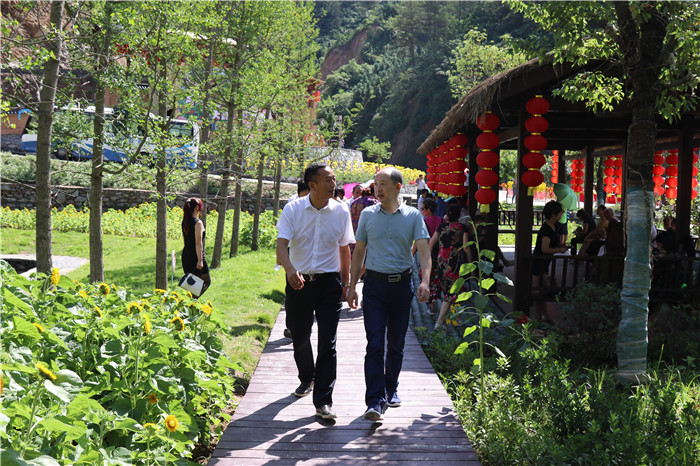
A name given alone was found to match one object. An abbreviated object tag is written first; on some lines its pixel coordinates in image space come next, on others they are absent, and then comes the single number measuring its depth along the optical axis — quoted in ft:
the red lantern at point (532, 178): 25.36
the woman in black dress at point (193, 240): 23.12
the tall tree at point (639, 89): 16.53
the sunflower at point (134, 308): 11.67
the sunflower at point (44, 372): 6.59
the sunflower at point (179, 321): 12.40
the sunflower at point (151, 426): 8.52
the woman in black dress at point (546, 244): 26.05
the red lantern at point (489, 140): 28.27
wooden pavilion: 23.61
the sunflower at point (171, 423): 7.98
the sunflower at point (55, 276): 11.84
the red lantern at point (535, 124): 25.26
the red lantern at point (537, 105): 24.91
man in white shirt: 14.48
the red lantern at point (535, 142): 25.30
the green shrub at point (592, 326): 20.06
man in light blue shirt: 14.40
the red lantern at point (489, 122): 27.58
